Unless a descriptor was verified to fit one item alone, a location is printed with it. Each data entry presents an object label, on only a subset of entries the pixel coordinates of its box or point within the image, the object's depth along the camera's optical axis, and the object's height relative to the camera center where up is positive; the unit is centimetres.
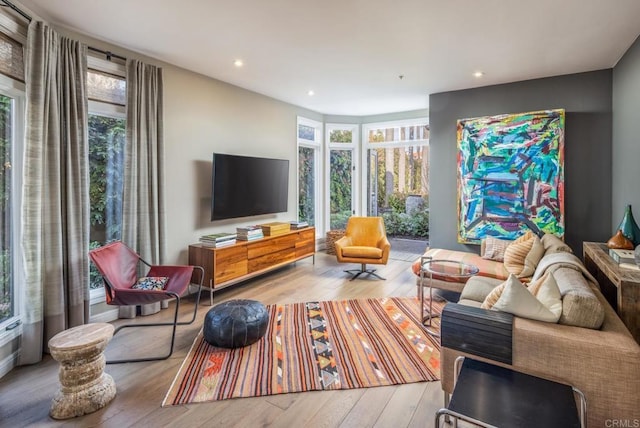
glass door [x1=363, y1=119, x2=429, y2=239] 619 +63
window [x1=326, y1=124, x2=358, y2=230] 672 +73
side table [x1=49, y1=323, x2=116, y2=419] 194 -104
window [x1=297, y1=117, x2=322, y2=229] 615 +74
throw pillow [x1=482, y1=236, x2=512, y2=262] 405 -53
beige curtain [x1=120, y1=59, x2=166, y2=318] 330 +40
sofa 146 -70
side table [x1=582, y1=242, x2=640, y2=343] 203 -54
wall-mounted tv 413 +30
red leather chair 263 -66
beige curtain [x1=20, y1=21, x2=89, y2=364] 249 +13
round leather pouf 270 -100
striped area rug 224 -121
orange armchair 462 -57
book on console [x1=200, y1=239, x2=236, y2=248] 388 -44
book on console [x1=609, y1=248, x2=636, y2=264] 245 -38
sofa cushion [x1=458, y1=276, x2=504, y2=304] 272 -71
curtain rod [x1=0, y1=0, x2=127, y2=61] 231 +145
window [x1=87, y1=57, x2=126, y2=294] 319 +56
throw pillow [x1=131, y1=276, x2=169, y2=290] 307 -73
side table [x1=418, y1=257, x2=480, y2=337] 318 -65
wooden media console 380 -65
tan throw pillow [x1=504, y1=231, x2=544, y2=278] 331 -51
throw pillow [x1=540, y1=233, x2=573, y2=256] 316 -39
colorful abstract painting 415 +43
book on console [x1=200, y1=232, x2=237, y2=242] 392 -37
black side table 124 -81
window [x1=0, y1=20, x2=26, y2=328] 247 +26
